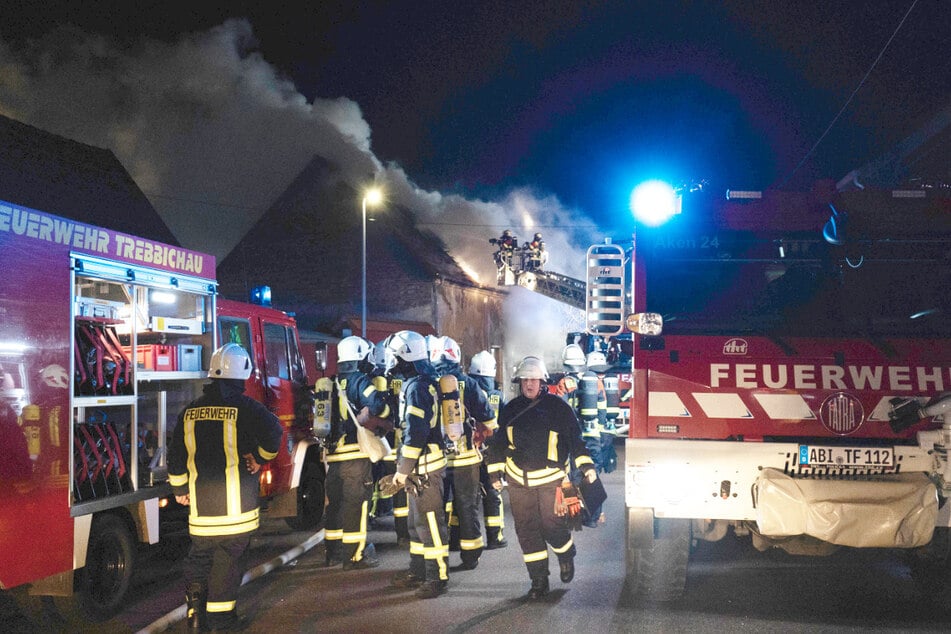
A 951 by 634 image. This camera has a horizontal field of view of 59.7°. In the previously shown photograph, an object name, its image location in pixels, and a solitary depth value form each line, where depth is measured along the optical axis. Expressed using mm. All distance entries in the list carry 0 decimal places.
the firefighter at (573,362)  11391
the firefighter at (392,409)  7242
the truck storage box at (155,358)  6516
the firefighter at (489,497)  7723
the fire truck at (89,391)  4754
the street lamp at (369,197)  21761
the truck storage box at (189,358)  6719
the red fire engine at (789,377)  4852
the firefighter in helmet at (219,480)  5082
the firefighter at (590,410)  11180
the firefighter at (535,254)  20094
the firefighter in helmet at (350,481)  7023
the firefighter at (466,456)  6891
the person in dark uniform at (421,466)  6168
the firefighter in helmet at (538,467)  5918
